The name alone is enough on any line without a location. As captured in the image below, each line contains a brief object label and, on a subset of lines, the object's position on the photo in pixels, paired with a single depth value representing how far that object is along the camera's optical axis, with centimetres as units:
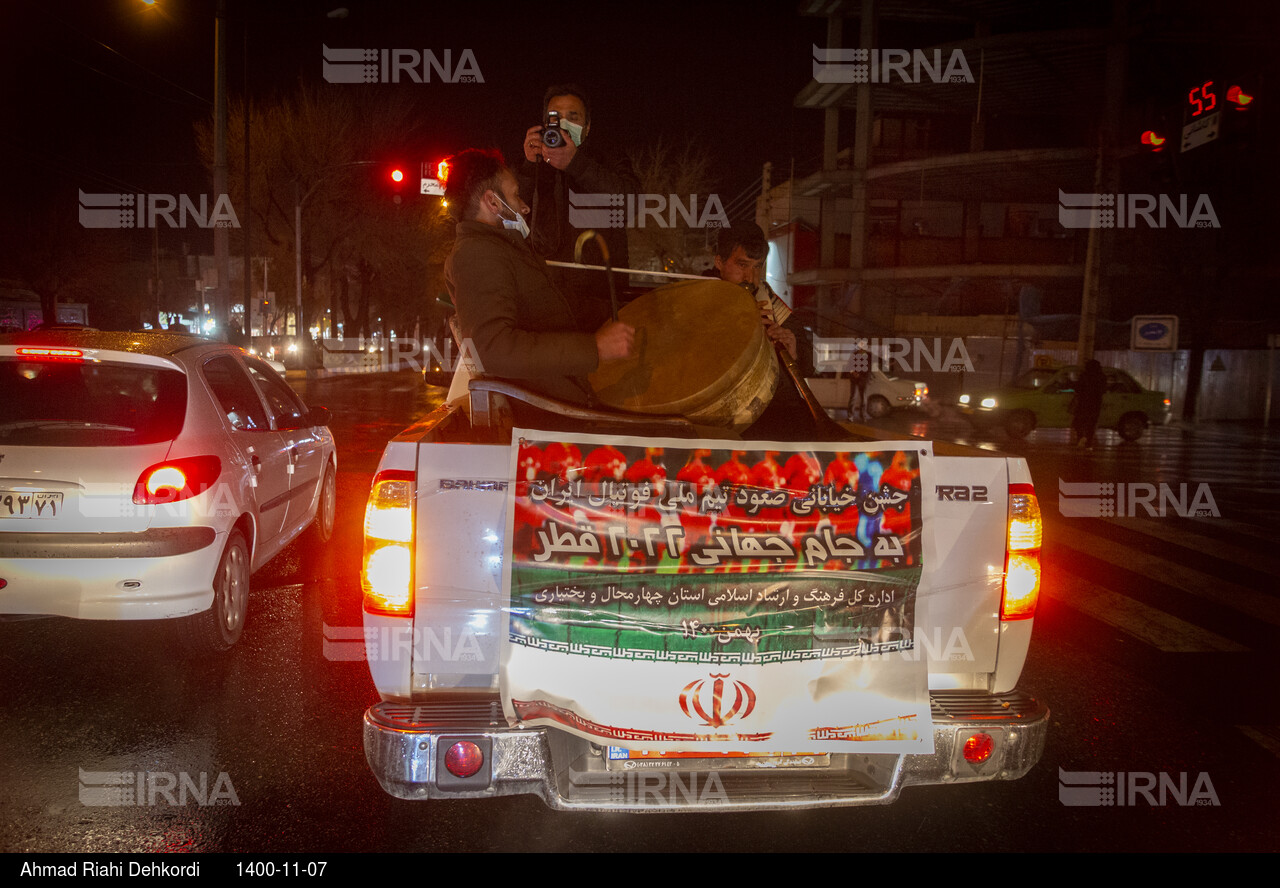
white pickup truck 252
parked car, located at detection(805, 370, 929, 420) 2541
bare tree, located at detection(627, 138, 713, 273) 5291
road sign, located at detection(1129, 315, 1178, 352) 2136
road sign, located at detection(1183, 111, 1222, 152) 1372
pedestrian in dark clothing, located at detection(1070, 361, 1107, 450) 1772
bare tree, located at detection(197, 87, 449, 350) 3978
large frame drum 347
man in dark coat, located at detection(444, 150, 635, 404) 326
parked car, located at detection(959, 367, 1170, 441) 2069
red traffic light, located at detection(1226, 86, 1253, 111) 1339
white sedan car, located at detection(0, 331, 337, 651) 445
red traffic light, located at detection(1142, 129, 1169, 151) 1645
